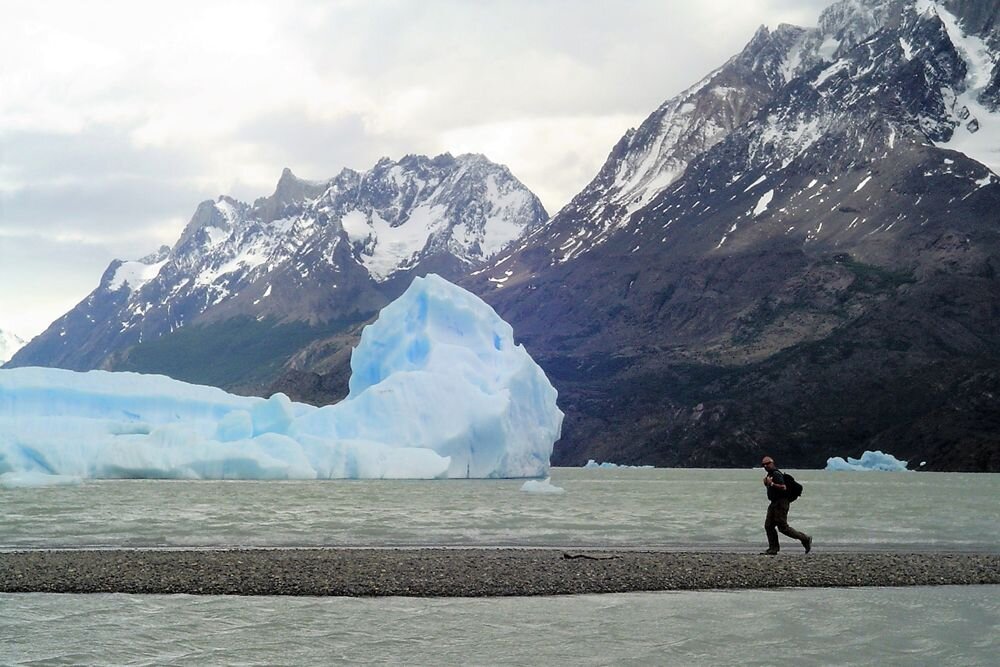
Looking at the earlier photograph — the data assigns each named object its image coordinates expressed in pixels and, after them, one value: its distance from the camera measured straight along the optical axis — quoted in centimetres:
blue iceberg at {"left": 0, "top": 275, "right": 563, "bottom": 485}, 7150
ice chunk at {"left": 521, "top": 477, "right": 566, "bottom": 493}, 6669
